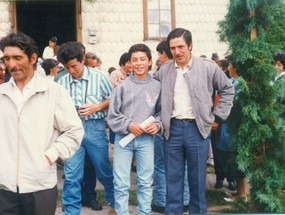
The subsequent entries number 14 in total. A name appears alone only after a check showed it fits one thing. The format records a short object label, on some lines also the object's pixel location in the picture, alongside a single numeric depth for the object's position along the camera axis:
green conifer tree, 5.33
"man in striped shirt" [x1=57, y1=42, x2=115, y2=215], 5.30
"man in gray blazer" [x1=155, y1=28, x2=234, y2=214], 4.96
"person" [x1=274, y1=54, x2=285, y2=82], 6.67
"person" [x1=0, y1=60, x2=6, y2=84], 6.24
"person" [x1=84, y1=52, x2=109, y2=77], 8.64
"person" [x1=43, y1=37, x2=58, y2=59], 13.82
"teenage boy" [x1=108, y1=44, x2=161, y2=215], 5.14
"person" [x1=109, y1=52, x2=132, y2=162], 6.37
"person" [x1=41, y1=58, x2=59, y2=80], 8.13
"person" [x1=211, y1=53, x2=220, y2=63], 13.59
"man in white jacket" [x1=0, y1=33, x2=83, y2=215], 3.29
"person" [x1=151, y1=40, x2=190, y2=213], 5.98
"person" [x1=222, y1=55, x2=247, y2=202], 5.96
